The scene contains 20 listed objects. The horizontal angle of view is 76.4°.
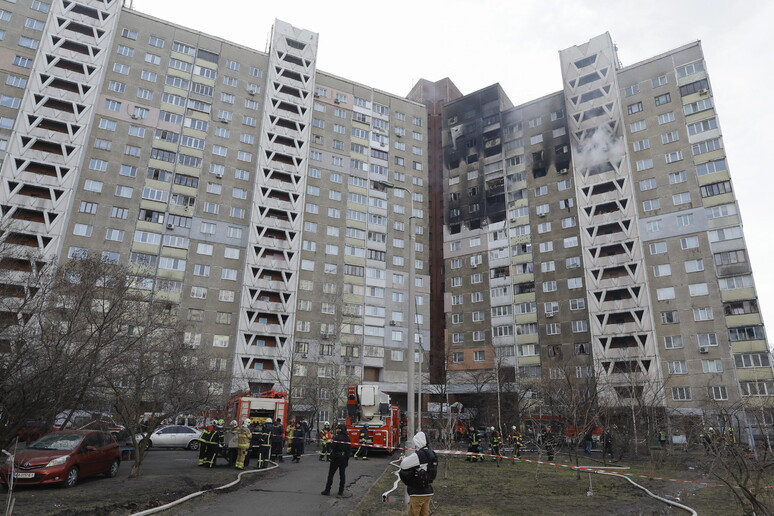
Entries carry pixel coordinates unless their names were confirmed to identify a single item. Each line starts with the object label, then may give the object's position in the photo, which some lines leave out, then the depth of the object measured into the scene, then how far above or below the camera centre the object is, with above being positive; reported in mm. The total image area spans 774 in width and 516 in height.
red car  12711 -1545
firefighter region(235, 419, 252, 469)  17859 -1418
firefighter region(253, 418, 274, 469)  18734 -1467
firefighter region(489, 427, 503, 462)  25941 -1669
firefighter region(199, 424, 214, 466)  18703 -1470
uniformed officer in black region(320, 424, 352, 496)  12617 -1184
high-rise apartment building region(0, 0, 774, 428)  52438 +23055
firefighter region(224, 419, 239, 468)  18703 -1535
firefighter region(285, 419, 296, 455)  25125 -1291
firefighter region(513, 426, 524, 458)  29123 -1863
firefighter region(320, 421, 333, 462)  22591 -1799
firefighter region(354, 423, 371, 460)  24172 -1737
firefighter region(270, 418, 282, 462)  21500 -1636
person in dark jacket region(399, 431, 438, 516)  8492 -1185
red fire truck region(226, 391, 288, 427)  24156 -166
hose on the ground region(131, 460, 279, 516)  9491 -2052
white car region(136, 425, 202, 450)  30641 -2089
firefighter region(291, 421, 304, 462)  21969 -1684
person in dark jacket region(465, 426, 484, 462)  25844 -1854
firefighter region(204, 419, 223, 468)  18562 -1540
